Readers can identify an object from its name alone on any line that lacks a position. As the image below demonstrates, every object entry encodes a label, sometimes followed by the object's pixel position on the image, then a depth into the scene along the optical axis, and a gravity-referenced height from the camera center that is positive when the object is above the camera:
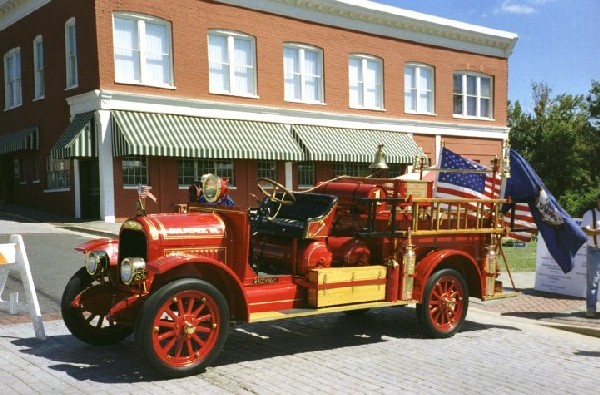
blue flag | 8.24 -0.61
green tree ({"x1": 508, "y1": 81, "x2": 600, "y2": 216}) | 38.62 +1.85
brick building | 18.66 +2.85
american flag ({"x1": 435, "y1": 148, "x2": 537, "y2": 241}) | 8.62 -0.26
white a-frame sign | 6.46 -1.20
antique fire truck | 5.42 -0.99
